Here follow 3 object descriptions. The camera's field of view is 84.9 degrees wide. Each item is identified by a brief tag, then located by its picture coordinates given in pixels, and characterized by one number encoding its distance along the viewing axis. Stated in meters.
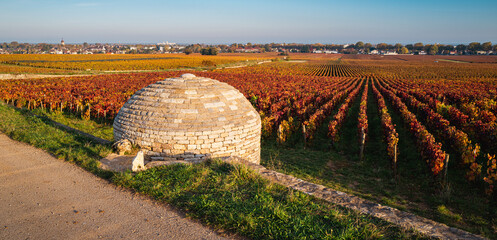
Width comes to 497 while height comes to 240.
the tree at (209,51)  134.50
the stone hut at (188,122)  8.16
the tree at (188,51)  149.38
